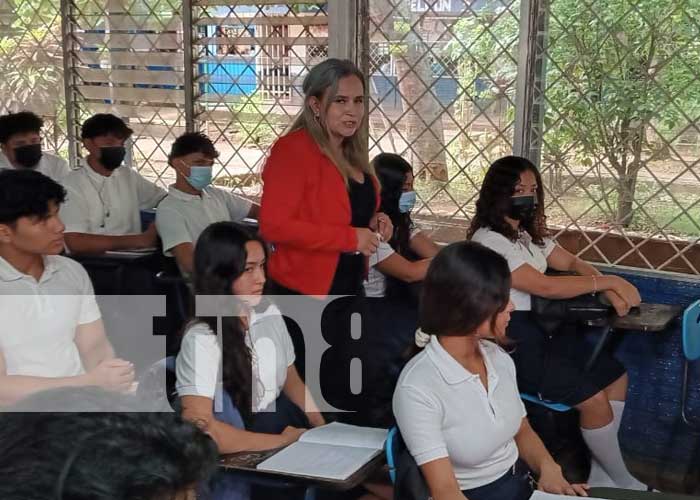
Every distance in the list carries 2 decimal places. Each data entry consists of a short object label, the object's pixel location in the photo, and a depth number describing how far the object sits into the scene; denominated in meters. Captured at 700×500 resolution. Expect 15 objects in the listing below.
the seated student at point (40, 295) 2.12
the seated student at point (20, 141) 3.61
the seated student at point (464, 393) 1.72
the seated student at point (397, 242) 2.78
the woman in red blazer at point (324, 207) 2.35
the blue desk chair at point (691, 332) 2.44
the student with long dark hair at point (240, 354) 1.88
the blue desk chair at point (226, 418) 1.72
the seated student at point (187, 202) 3.20
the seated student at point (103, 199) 3.37
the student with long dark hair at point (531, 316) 2.52
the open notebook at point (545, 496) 1.70
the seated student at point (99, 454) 0.64
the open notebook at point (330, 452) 1.69
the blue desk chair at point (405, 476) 1.71
